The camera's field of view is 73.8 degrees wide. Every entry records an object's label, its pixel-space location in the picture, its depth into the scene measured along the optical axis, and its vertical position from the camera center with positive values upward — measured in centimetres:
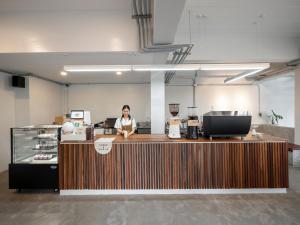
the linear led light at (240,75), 509 +98
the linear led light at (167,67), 413 +92
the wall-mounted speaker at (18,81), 558 +86
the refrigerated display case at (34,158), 379 -92
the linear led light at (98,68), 412 +91
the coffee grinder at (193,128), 389 -34
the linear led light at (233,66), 402 +90
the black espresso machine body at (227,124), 366 -25
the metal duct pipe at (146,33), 291 +130
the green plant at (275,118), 830 -31
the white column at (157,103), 571 +23
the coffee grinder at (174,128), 391 -34
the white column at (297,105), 545 +15
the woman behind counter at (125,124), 461 -30
